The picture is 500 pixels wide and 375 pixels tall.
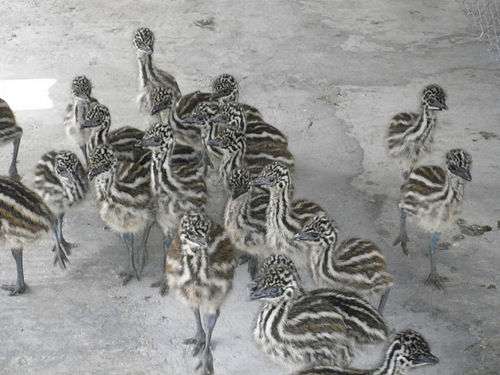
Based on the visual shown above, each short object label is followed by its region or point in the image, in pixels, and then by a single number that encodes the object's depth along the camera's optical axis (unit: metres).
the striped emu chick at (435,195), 6.26
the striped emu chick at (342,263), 5.68
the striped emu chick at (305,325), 5.14
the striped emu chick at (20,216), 6.00
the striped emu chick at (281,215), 6.04
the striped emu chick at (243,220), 6.17
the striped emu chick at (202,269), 5.45
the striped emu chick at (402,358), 4.80
